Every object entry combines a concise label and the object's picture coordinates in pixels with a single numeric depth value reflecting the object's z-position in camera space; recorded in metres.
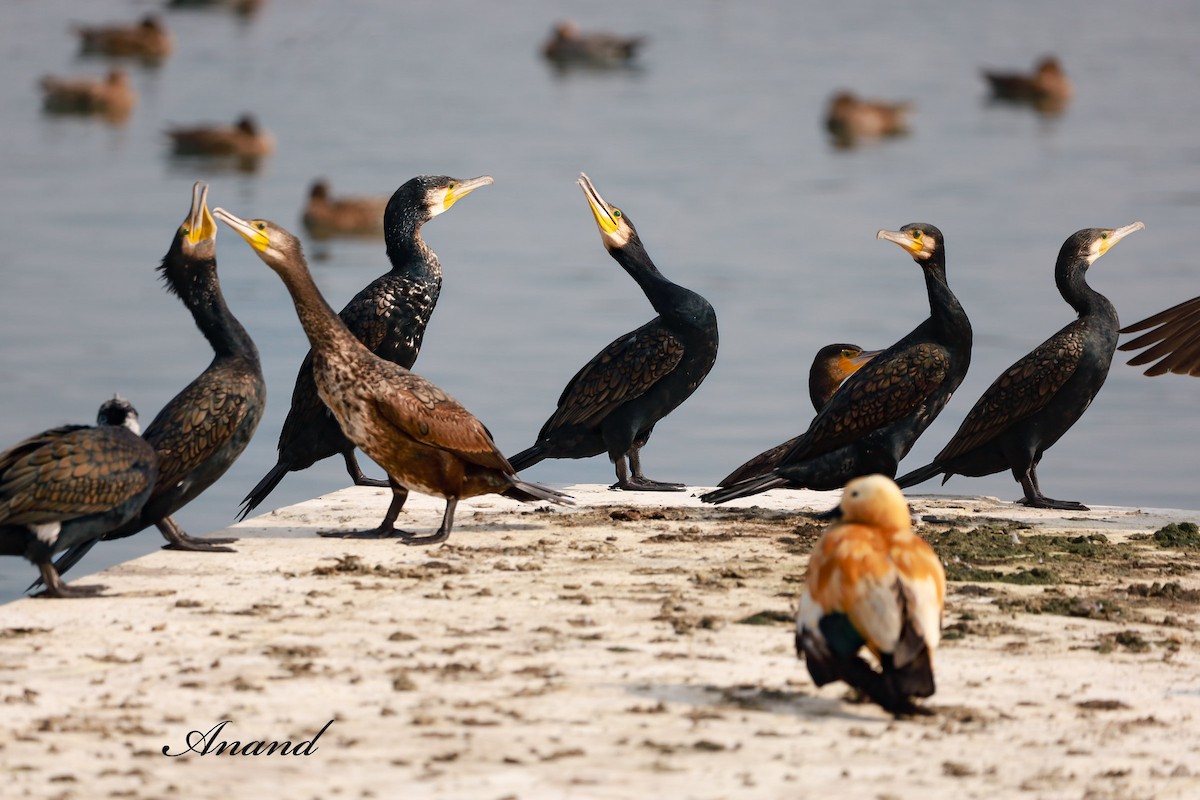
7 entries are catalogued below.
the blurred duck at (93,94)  67.69
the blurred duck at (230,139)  58.31
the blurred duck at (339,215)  48.69
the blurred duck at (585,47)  83.75
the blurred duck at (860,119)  67.19
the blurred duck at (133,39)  79.81
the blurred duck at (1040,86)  72.81
